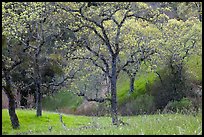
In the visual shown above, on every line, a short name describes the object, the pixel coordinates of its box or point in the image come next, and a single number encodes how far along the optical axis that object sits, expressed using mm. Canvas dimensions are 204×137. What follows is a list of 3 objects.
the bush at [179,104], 36550
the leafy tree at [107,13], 23359
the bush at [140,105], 44031
